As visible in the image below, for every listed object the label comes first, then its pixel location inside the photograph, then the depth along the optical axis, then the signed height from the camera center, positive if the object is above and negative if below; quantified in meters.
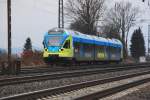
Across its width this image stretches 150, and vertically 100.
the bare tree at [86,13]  91.71 +8.28
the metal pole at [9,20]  35.31 +2.72
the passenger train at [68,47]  41.06 +0.85
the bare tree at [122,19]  115.17 +9.24
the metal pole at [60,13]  58.17 +5.39
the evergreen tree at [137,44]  120.53 +3.02
